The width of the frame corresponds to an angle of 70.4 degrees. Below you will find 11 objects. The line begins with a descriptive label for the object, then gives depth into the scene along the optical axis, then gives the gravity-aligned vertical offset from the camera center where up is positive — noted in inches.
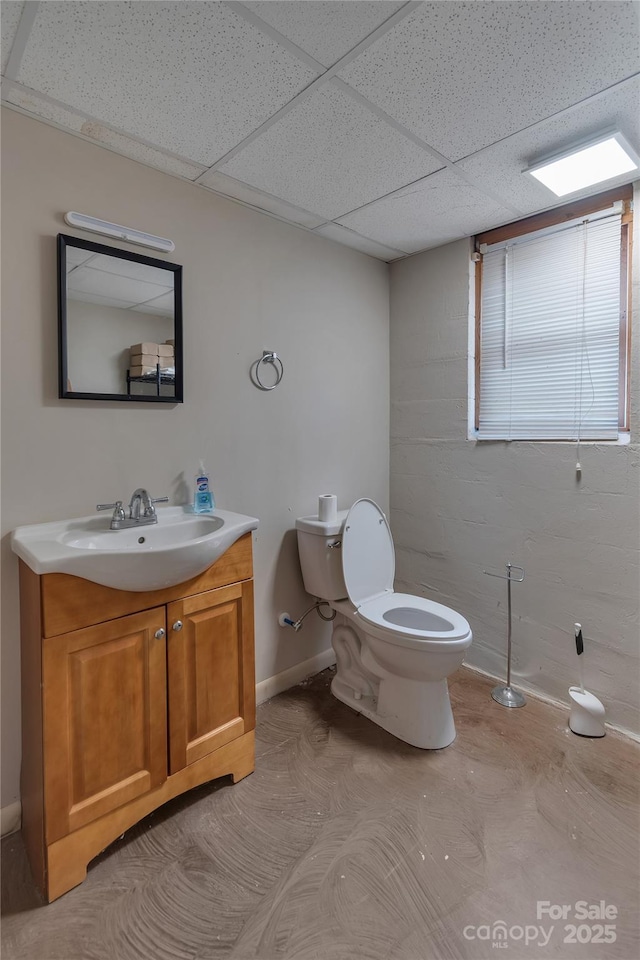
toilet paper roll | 84.7 -7.7
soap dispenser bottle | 71.4 -4.7
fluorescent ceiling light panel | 61.4 +43.6
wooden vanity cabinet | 48.7 -28.6
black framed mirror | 59.2 +20.0
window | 75.8 +26.0
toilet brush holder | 74.4 -41.3
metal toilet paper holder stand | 84.1 -43.4
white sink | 47.9 -9.5
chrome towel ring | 80.7 +18.4
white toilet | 70.3 -26.9
